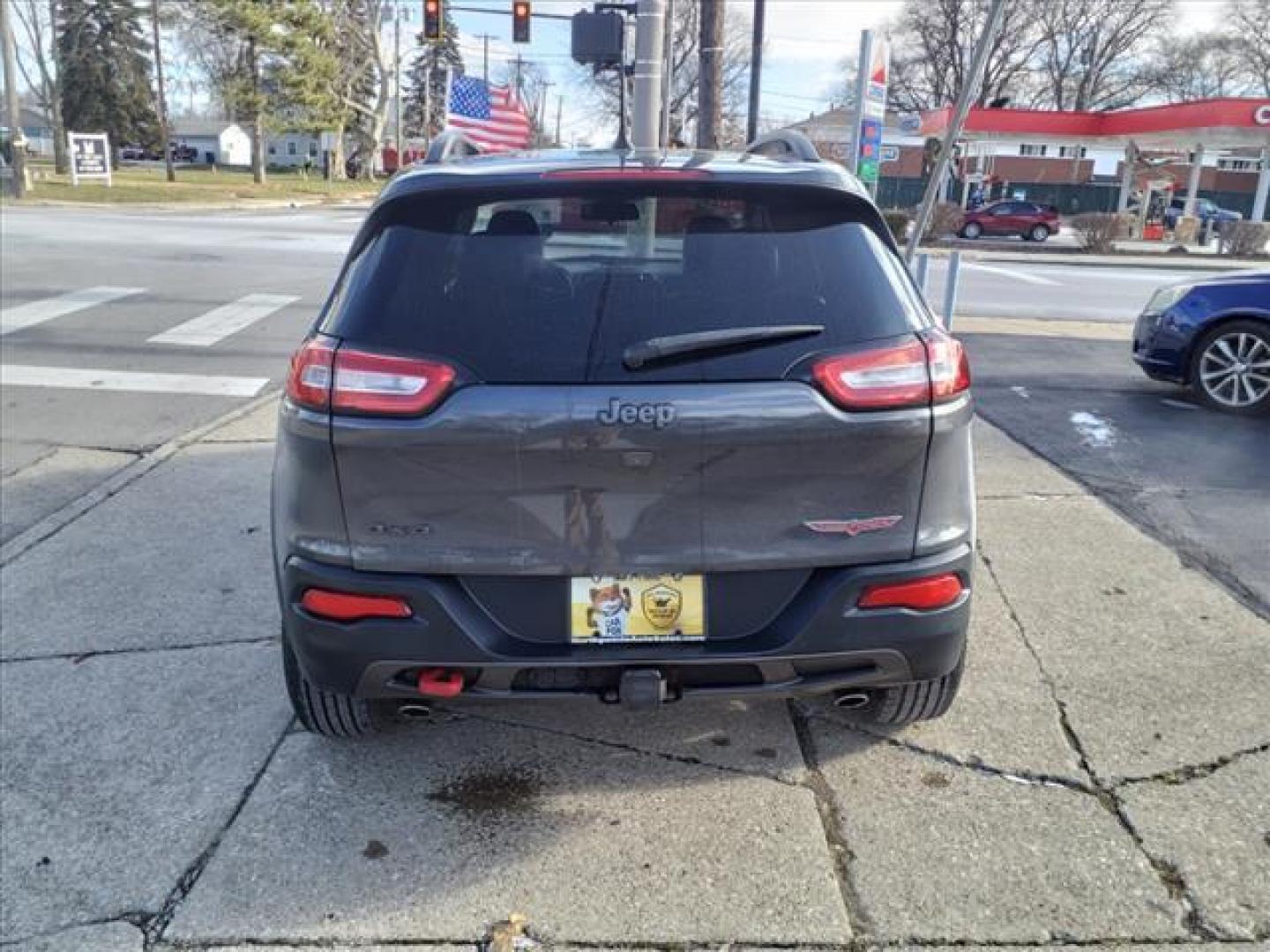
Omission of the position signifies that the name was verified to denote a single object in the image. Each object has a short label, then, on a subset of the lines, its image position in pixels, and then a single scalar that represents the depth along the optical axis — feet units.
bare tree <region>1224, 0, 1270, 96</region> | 204.95
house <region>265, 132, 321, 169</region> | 334.44
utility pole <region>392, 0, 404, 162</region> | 182.70
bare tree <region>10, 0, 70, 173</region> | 191.93
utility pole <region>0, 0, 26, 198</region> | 105.09
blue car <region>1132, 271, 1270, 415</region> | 26.30
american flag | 44.60
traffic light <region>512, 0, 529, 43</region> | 69.67
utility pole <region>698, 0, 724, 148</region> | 51.60
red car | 121.70
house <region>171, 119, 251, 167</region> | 351.46
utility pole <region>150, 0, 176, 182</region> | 151.79
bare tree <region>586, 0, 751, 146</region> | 161.79
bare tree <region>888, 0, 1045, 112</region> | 190.29
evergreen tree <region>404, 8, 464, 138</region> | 258.98
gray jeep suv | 8.20
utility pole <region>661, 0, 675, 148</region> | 34.39
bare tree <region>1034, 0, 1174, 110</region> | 202.90
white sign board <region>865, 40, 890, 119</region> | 32.42
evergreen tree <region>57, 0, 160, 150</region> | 216.54
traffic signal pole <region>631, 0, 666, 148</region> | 31.12
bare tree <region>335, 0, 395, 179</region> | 179.83
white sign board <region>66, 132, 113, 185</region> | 128.88
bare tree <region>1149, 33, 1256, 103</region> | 214.07
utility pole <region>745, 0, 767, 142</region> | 82.28
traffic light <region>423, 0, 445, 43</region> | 68.23
